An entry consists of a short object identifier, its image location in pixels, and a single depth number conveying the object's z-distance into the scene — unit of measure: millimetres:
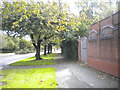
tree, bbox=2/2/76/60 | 5284
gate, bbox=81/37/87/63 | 10914
